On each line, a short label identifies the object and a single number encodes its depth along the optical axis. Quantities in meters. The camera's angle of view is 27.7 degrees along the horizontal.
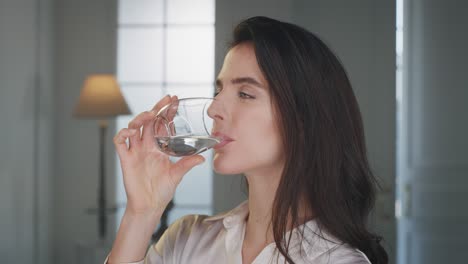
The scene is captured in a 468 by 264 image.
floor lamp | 2.09
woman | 1.29
